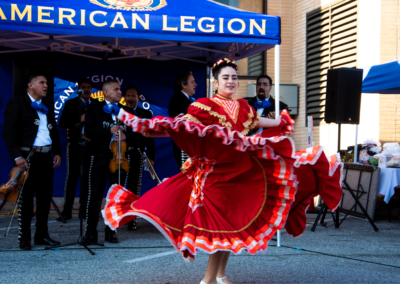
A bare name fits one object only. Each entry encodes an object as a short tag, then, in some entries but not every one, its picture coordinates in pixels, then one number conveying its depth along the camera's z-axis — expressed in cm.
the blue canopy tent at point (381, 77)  772
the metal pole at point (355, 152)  835
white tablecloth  752
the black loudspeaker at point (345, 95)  738
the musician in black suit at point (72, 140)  727
